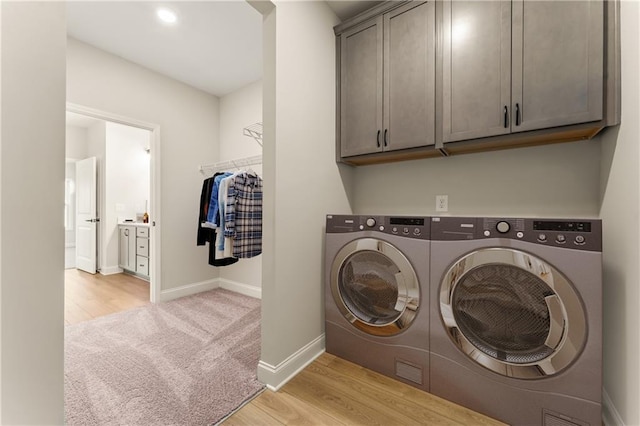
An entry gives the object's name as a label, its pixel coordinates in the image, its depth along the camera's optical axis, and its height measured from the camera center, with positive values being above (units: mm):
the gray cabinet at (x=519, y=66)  1253 +781
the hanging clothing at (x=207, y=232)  2510 -218
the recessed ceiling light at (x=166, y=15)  2072 +1590
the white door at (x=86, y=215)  4305 -93
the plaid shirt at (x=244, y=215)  2254 -40
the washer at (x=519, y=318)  1099 -501
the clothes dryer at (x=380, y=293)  1488 -519
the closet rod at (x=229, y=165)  2970 +554
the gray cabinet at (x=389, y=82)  1669 +902
